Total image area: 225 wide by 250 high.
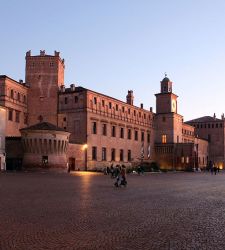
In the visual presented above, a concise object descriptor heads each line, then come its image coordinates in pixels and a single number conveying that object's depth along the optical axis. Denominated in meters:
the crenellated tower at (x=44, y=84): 44.41
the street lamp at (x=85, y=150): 42.22
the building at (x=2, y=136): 35.08
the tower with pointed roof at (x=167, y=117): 59.11
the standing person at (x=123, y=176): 18.73
